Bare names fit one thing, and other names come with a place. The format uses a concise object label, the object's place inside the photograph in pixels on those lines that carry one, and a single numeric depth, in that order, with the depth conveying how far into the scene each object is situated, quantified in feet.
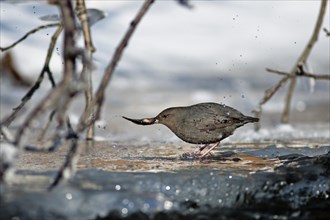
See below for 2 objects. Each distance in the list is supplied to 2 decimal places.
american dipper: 21.91
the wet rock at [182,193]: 13.78
